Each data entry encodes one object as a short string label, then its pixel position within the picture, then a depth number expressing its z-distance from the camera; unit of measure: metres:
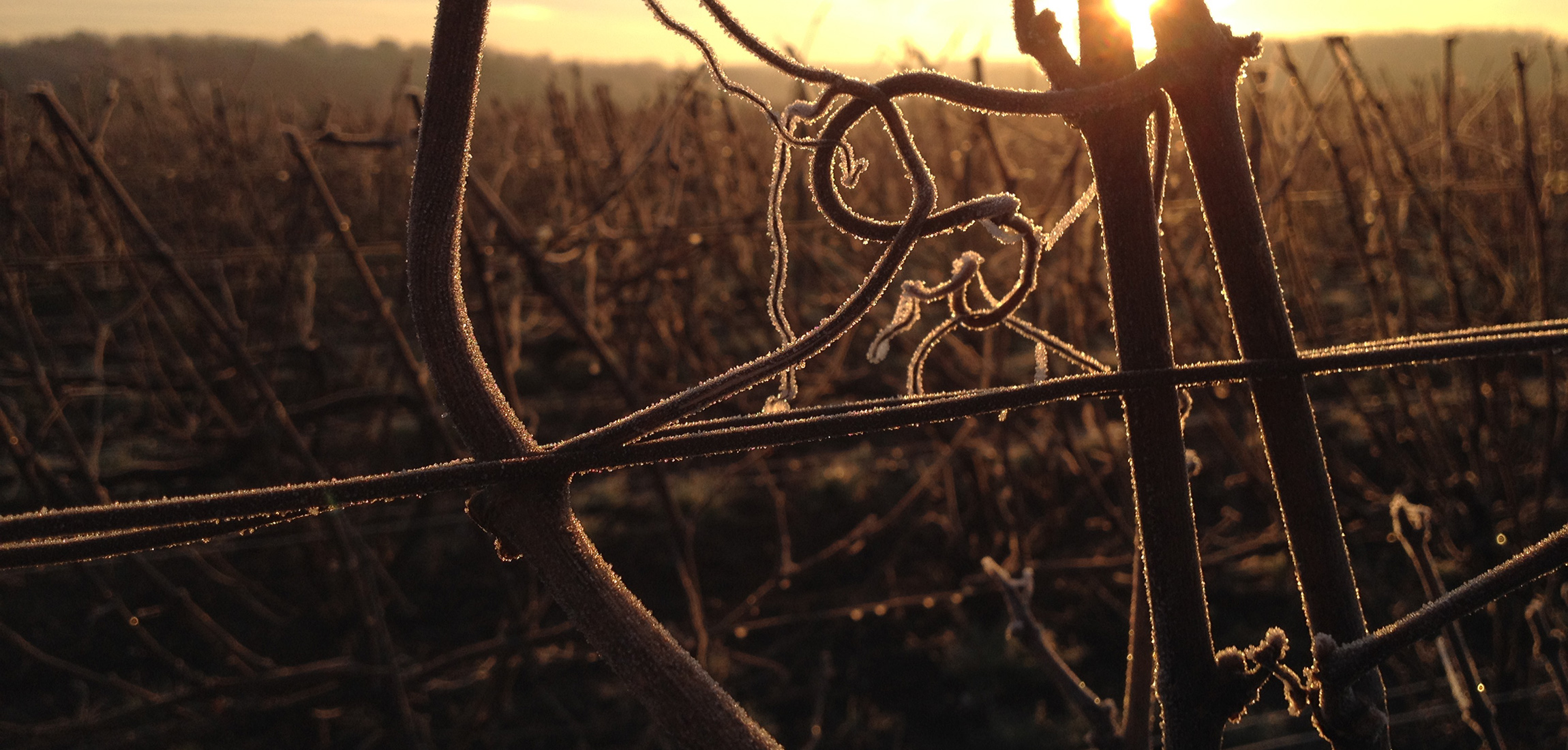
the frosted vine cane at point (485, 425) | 0.26
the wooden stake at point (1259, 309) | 0.29
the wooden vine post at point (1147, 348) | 0.29
